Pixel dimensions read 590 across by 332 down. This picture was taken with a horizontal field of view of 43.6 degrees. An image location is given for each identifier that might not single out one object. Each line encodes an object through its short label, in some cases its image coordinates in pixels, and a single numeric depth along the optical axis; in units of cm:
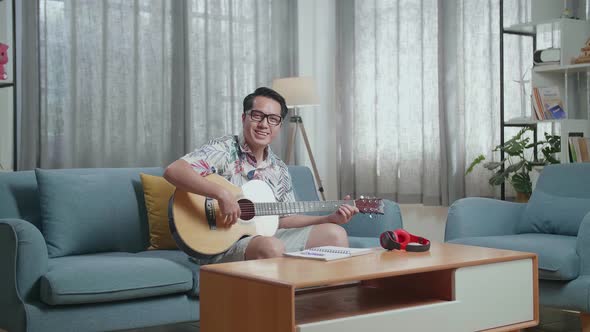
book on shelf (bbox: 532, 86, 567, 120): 433
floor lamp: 522
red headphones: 255
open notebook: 234
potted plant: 441
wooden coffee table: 199
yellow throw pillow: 322
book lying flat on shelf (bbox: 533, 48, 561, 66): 432
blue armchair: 288
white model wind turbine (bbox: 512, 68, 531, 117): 462
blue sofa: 255
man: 276
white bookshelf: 426
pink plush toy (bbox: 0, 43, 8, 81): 389
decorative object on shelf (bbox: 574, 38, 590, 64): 419
